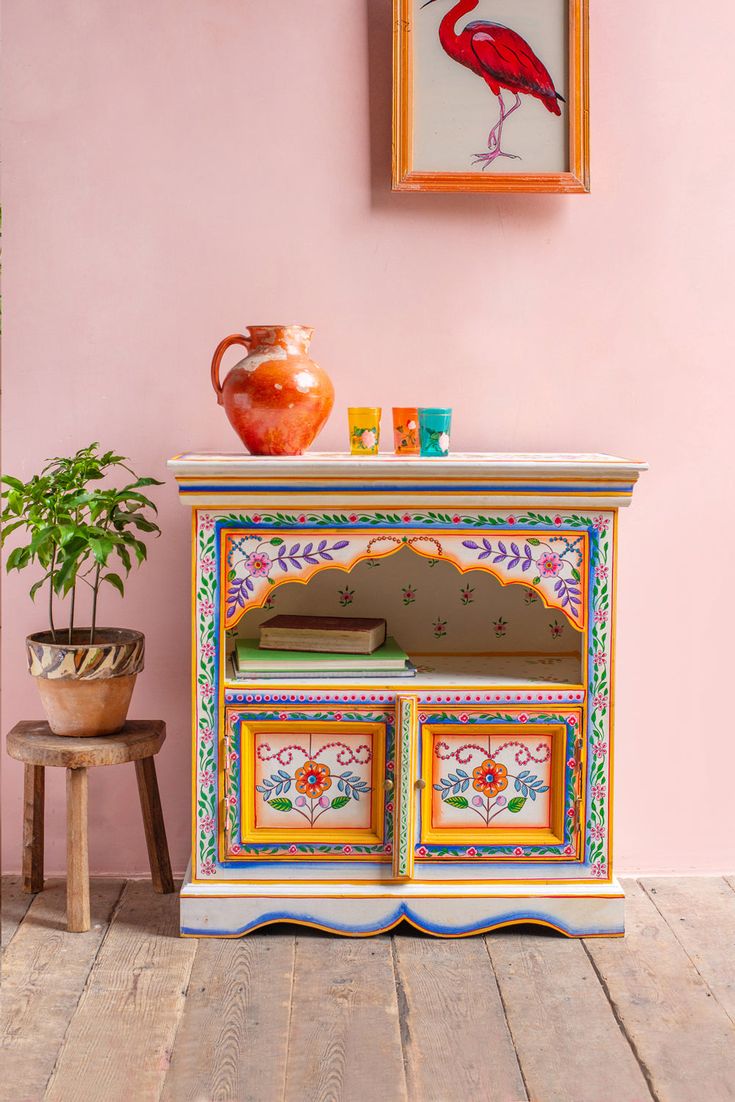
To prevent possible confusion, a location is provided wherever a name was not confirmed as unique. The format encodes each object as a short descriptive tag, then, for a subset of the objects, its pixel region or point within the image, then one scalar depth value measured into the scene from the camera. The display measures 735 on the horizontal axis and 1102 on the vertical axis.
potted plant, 2.35
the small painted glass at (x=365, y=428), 2.46
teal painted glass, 2.44
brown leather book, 2.42
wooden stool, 2.37
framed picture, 2.59
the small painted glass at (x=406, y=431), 2.46
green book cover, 2.37
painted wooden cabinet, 2.31
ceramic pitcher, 2.35
